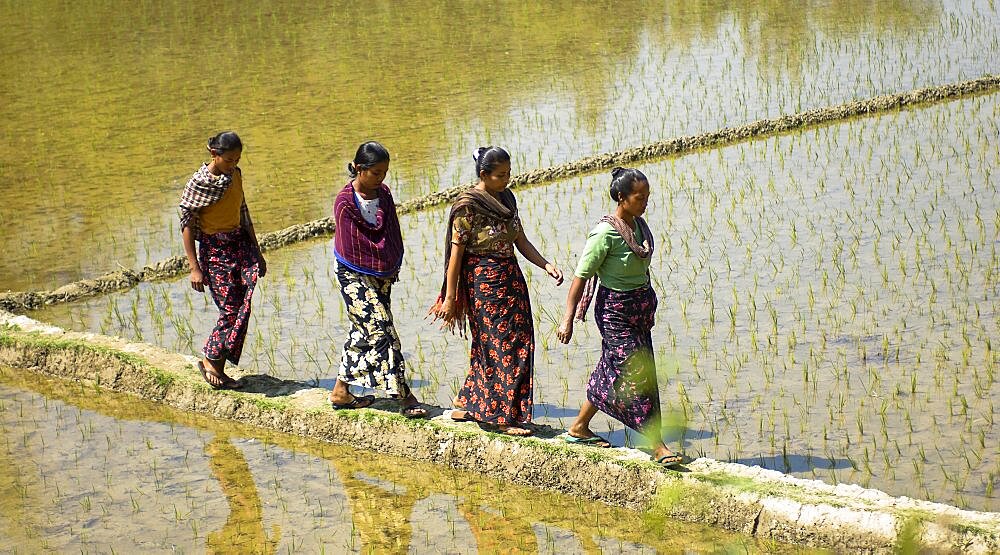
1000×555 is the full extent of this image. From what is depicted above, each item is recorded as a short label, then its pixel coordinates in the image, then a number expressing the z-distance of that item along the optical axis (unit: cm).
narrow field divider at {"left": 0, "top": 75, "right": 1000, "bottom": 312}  1478
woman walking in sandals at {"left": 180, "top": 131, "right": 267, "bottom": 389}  1049
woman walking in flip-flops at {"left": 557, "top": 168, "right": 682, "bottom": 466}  861
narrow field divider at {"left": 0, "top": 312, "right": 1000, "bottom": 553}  770
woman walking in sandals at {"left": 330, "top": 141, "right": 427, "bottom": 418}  968
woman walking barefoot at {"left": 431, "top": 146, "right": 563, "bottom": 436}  916
